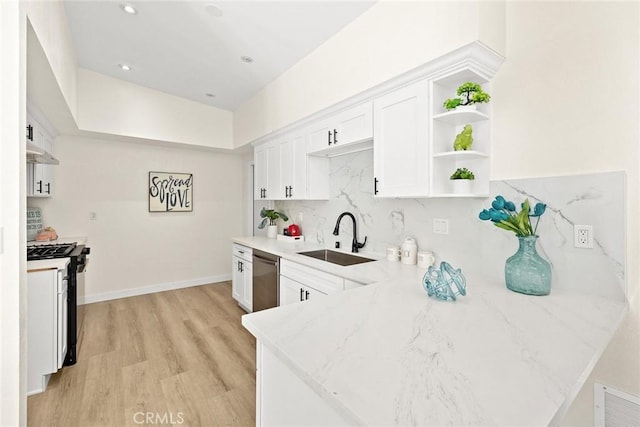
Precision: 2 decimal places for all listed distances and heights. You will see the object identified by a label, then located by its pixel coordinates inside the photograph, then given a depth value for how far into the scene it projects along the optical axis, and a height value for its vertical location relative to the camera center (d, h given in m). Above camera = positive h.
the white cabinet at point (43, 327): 2.12 -0.89
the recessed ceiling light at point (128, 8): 2.41 +1.68
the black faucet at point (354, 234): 2.80 -0.23
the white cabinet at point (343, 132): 2.33 +0.70
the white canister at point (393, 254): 2.35 -0.34
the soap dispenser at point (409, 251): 2.23 -0.31
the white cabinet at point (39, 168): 2.81 +0.46
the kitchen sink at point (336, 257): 2.72 -0.46
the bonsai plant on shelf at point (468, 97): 1.73 +0.69
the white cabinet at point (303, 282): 2.17 -0.59
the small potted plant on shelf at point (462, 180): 1.83 +0.20
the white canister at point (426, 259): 2.12 -0.35
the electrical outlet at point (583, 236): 1.49 -0.12
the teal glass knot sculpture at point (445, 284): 1.35 -0.34
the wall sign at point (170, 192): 4.48 +0.28
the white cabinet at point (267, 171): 3.61 +0.52
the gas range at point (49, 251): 2.41 -0.39
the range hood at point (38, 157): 2.22 +0.47
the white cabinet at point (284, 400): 0.83 -0.61
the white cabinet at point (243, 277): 3.41 -0.83
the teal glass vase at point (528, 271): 1.47 -0.30
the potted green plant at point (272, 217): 3.84 -0.09
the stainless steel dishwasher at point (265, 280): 2.87 -0.73
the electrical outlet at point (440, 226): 2.11 -0.10
